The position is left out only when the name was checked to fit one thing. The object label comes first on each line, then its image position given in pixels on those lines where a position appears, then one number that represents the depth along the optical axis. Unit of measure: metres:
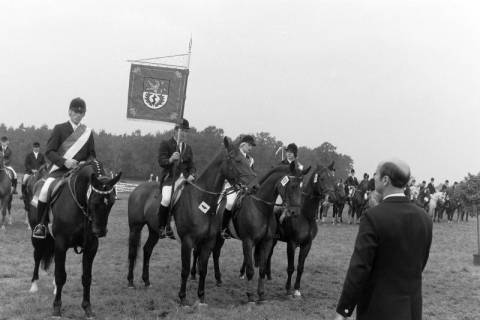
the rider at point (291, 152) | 10.27
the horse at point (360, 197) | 24.09
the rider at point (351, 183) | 25.63
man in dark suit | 3.51
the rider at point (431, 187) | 32.41
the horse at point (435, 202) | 31.25
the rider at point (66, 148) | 7.01
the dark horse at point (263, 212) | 8.17
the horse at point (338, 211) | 23.70
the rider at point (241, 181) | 7.60
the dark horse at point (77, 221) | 6.58
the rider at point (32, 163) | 16.80
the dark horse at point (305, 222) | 9.08
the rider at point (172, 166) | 8.24
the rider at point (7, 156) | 16.92
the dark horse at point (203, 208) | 7.66
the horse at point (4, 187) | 15.98
